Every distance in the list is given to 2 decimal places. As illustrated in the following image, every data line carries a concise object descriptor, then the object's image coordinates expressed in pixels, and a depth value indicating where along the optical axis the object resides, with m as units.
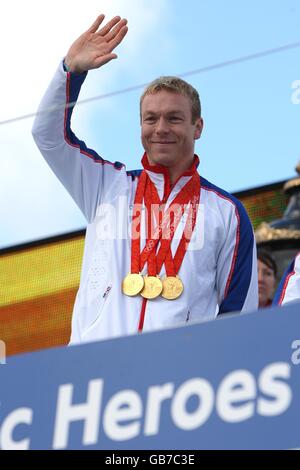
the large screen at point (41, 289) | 9.73
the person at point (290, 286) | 7.24
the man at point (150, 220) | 7.13
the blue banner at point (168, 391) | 5.30
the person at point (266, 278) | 9.62
